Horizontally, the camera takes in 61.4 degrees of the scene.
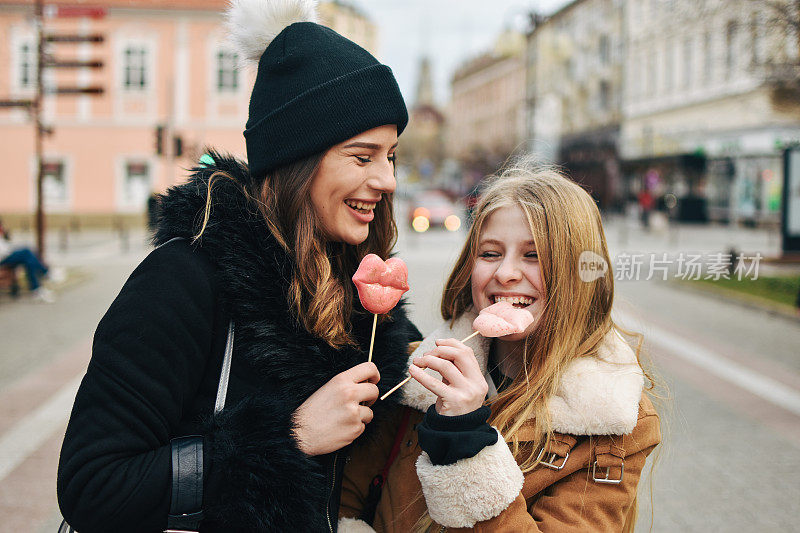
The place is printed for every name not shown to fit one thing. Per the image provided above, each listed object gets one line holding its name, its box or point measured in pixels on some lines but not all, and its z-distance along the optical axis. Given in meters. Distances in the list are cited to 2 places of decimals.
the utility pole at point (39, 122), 14.45
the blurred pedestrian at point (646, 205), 29.61
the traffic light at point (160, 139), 20.31
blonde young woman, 1.68
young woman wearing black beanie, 1.48
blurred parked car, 27.68
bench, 13.00
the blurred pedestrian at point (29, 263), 13.12
